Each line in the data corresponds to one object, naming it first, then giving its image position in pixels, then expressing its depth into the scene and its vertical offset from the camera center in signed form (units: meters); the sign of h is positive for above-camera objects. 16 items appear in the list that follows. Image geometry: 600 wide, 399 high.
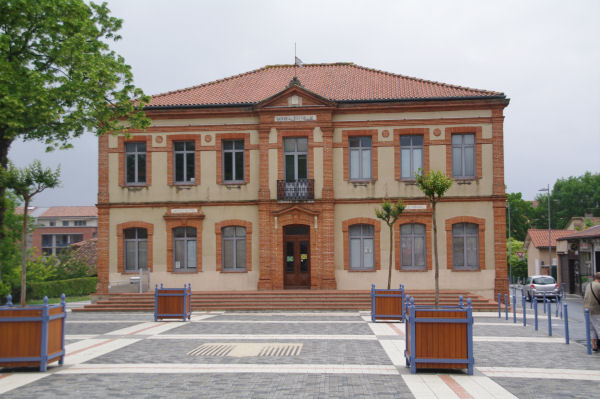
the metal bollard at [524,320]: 19.17 -2.23
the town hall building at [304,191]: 27.80 +2.51
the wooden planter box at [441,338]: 10.50 -1.51
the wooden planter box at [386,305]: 19.52 -1.77
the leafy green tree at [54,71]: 16.20 +4.89
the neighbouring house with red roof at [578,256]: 37.97 -0.71
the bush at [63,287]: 43.50 -2.67
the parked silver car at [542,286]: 33.37 -2.12
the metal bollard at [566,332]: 14.76 -2.02
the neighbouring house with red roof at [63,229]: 86.00 +2.84
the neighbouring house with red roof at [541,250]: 53.69 -0.38
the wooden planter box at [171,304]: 20.31 -1.75
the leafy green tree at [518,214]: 84.38 +4.24
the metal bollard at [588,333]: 13.28 -1.84
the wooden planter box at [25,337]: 10.73 -1.46
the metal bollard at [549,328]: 16.36 -2.12
